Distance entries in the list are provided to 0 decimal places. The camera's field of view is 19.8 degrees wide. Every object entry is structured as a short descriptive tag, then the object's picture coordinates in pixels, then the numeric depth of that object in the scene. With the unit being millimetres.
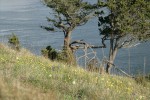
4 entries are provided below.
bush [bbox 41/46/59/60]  28719
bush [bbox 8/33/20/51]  27703
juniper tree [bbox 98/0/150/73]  32938
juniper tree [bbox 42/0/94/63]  36972
